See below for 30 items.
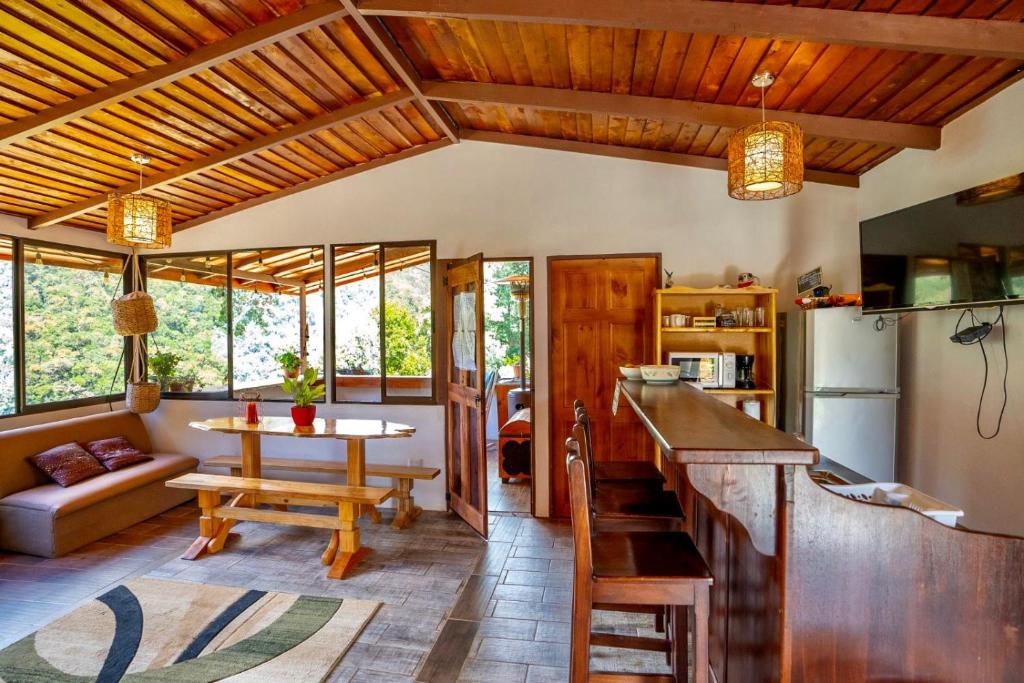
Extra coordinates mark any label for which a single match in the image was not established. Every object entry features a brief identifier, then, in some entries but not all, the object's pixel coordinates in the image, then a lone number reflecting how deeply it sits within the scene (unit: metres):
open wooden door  3.87
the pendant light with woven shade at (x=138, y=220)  3.66
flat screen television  2.33
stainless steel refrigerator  3.34
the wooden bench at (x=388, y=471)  4.16
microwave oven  3.83
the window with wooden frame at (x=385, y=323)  4.61
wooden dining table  3.57
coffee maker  3.88
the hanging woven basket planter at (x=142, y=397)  4.71
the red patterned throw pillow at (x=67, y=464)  3.91
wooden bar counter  1.14
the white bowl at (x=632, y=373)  2.82
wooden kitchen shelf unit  3.76
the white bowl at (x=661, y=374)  2.60
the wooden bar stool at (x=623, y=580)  1.46
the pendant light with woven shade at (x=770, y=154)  2.59
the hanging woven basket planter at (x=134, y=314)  4.45
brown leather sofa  3.56
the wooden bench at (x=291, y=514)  3.42
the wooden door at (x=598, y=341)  4.25
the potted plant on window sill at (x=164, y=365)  4.96
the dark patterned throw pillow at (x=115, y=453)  4.30
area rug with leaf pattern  2.34
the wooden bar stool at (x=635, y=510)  2.03
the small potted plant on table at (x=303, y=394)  3.85
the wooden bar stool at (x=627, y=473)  2.33
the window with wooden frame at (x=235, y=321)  4.91
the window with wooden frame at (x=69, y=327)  4.38
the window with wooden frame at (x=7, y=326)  4.18
